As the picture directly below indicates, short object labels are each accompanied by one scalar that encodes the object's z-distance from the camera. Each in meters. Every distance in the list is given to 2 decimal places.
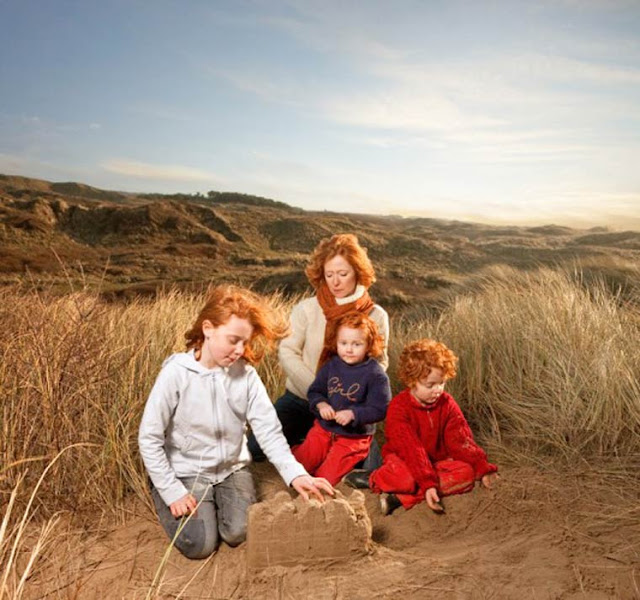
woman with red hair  3.98
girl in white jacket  3.12
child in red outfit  3.63
